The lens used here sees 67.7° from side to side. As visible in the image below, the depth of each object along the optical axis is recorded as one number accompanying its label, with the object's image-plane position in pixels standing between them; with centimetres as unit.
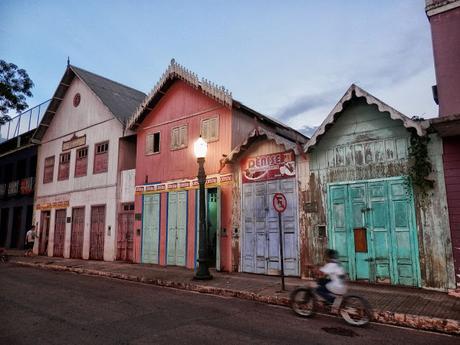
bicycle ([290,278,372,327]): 598
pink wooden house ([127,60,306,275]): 1184
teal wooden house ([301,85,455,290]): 838
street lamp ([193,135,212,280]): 1050
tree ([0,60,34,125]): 1894
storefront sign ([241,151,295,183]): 1123
